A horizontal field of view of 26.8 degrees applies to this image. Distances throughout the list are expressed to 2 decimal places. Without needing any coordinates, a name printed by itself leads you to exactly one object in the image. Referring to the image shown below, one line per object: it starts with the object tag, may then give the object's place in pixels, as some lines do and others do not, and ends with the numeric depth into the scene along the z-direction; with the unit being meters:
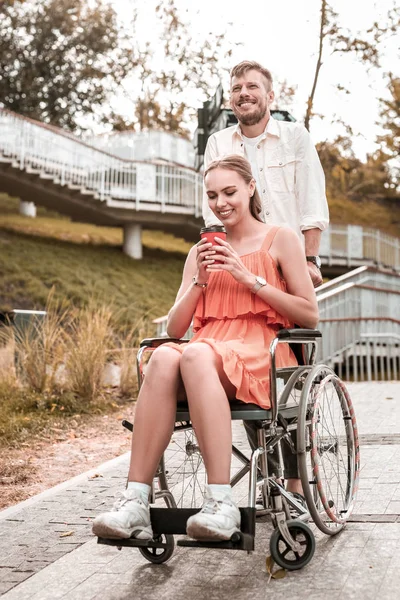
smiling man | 4.17
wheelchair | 2.96
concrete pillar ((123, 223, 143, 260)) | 24.38
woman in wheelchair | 2.93
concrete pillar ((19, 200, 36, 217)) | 27.91
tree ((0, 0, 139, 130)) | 36.19
